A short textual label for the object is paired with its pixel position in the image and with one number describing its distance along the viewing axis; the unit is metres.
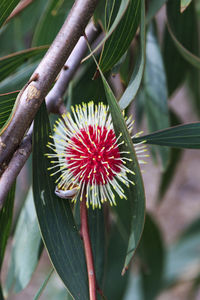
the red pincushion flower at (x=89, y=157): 0.46
